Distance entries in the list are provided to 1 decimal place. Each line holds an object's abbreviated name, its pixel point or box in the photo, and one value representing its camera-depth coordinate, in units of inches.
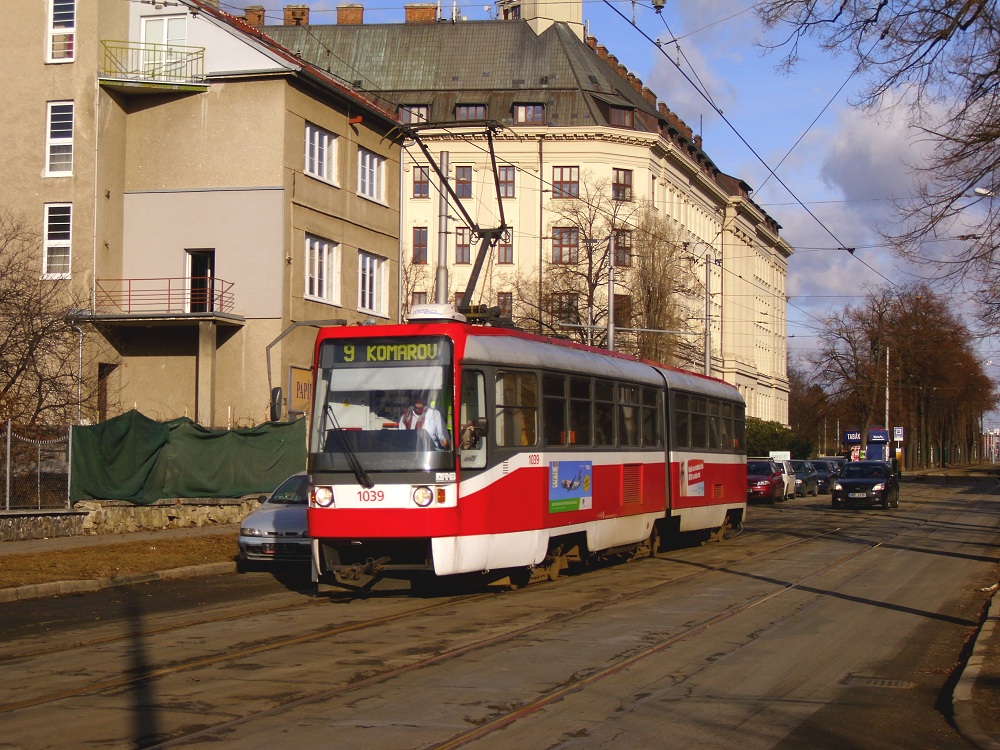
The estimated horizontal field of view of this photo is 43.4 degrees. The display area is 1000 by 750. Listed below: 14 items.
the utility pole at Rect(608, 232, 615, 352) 1513.3
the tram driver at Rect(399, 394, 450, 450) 541.6
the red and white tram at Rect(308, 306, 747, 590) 538.6
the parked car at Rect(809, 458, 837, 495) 2310.5
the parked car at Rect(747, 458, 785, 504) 1785.9
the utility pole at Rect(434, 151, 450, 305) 1034.1
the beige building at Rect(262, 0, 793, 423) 2659.9
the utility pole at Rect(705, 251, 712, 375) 1861.5
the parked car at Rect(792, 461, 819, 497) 2100.1
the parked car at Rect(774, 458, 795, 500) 1958.7
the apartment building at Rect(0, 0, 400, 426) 1385.3
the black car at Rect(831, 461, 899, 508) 1589.6
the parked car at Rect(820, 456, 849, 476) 2527.1
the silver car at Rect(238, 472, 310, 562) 720.3
